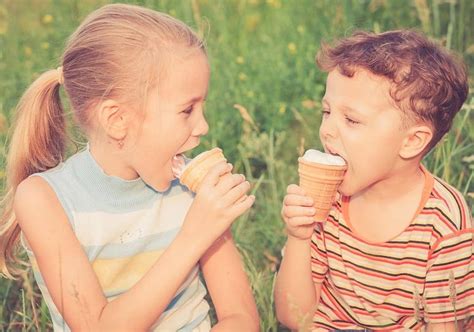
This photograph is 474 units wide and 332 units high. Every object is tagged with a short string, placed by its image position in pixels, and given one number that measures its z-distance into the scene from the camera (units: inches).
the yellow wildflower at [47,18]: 228.0
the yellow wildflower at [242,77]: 197.6
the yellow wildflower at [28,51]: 220.1
